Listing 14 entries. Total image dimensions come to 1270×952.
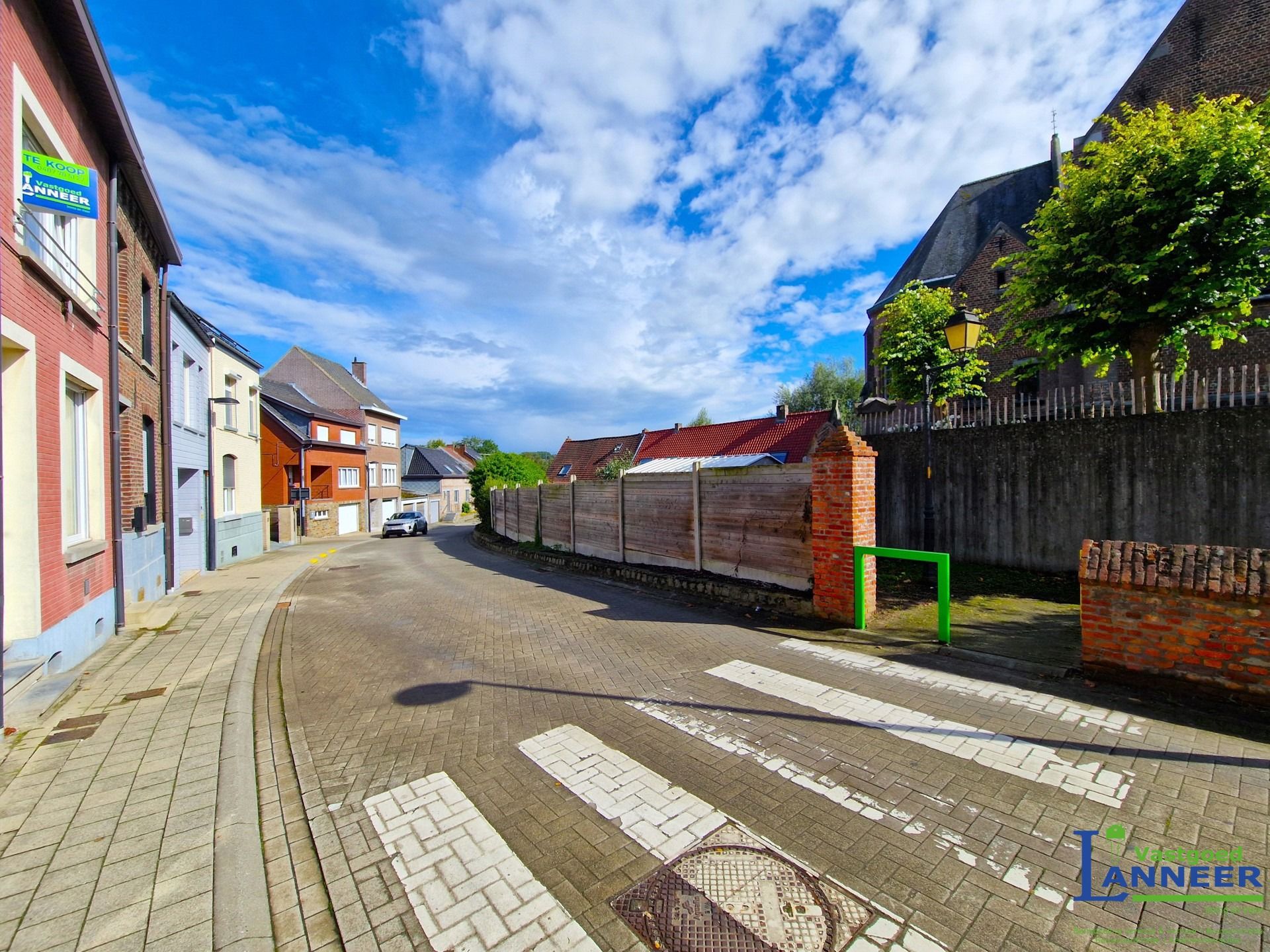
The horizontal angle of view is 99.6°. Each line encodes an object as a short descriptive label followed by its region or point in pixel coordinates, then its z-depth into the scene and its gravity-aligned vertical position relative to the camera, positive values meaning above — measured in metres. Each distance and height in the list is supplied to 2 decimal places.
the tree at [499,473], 23.47 -0.07
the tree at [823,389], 51.12 +7.67
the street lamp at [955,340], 7.57 +1.80
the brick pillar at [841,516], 6.55 -0.60
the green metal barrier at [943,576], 5.63 -1.17
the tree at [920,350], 13.71 +3.17
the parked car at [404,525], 28.48 -2.78
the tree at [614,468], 25.73 +0.11
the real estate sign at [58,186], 4.88 +2.72
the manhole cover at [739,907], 2.16 -1.90
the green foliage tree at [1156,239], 7.34 +3.32
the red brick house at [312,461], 27.39 +0.73
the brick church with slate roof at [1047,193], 17.02 +12.84
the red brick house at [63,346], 4.82 +1.47
